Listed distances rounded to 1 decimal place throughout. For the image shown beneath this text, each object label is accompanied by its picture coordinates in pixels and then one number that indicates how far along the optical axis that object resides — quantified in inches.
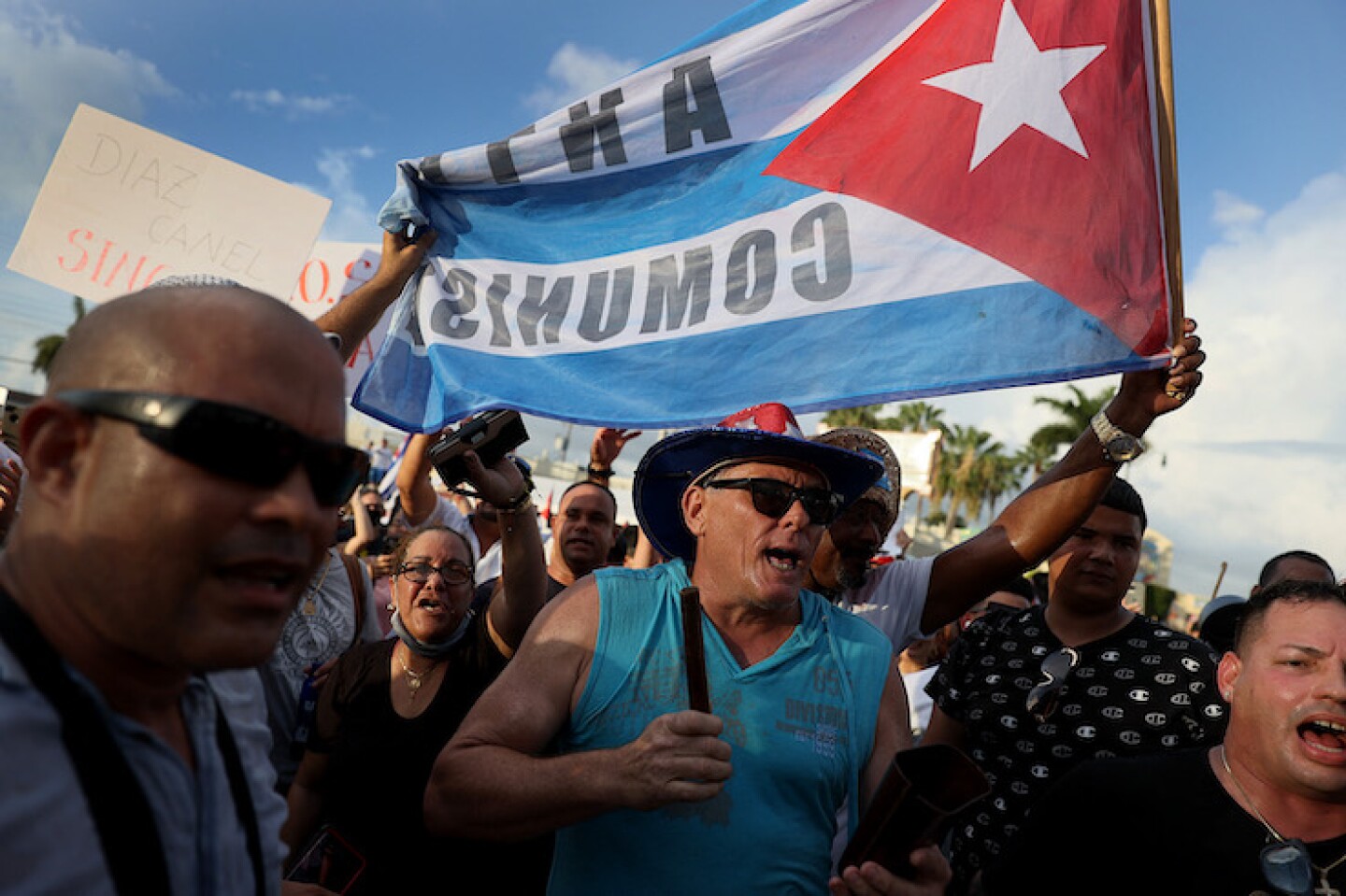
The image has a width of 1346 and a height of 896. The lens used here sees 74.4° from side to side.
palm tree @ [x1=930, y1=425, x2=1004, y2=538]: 2470.1
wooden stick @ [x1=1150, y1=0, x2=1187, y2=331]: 111.4
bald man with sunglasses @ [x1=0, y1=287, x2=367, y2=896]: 38.4
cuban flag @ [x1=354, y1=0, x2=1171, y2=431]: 116.2
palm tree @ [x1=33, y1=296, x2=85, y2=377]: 1985.9
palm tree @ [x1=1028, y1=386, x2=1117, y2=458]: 1953.7
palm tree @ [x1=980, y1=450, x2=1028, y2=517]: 2519.7
